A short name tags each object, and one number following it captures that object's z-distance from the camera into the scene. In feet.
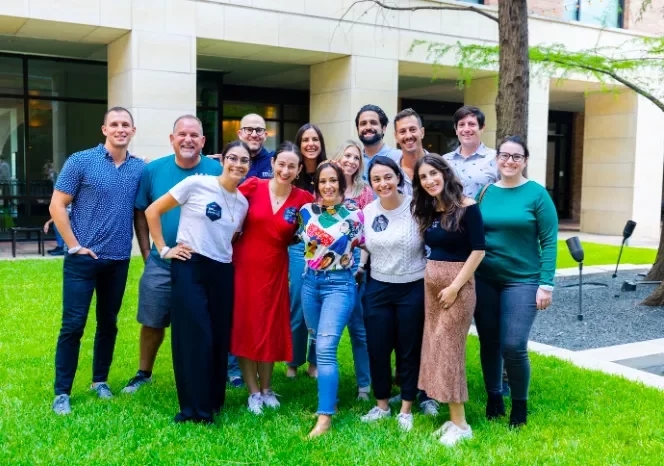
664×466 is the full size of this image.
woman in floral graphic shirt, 15.19
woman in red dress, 15.84
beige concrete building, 44.09
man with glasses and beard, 18.29
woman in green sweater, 14.94
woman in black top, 14.37
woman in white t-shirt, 15.21
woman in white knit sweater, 15.06
